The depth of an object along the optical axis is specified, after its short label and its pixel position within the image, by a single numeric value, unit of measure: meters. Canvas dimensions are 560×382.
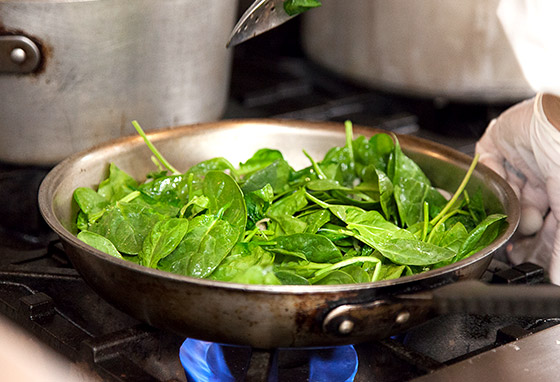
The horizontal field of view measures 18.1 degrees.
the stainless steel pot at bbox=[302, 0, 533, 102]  1.45
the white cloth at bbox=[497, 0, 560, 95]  1.22
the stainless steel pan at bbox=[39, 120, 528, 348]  1.07
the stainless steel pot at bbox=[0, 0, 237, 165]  1.26
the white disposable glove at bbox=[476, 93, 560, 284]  1.25
